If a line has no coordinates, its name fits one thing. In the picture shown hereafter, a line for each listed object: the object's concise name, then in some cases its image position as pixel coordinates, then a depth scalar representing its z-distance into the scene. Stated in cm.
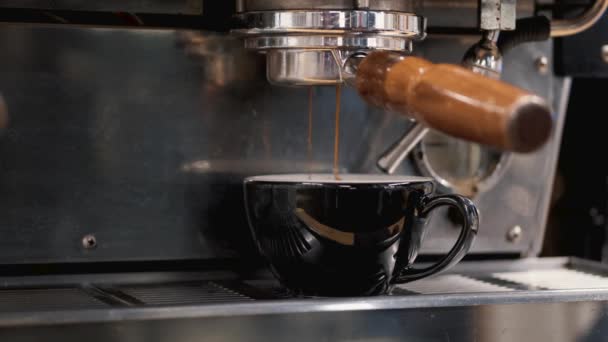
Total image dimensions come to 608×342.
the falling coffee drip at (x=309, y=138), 84
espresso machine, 74
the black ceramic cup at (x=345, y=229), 73
